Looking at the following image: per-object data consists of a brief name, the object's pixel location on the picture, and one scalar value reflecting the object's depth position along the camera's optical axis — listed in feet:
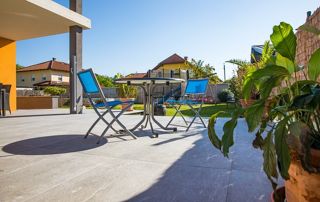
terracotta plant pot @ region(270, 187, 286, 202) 3.72
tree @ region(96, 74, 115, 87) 107.88
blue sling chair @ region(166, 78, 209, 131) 13.84
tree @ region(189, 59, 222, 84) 78.41
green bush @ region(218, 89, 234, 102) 38.19
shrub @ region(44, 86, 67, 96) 57.06
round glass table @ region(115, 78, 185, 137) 10.87
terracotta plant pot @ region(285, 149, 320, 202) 2.74
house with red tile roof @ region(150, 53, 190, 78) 111.75
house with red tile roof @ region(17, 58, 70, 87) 104.94
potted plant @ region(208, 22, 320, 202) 2.67
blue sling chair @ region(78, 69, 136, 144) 9.47
